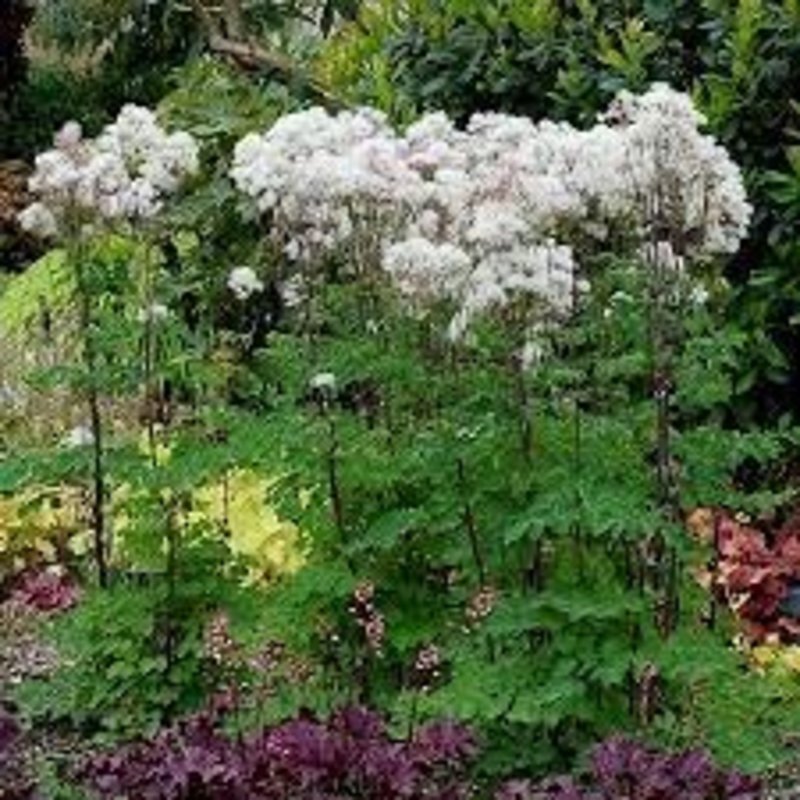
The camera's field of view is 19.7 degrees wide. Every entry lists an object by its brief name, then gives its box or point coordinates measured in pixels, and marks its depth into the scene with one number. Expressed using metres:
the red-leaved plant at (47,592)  7.76
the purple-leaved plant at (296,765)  4.70
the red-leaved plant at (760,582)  7.12
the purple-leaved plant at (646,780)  4.56
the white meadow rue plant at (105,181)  5.70
